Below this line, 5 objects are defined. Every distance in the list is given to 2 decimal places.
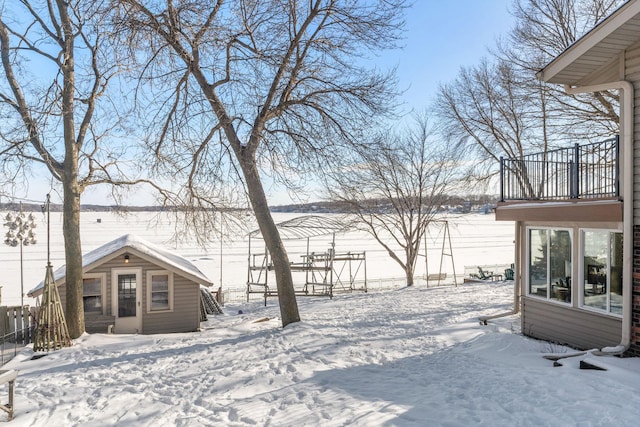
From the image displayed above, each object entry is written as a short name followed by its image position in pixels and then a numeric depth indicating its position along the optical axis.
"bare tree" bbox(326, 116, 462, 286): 25.67
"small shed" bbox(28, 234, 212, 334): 13.43
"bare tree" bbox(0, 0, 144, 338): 9.96
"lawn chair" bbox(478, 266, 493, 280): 25.70
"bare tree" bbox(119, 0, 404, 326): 10.49
